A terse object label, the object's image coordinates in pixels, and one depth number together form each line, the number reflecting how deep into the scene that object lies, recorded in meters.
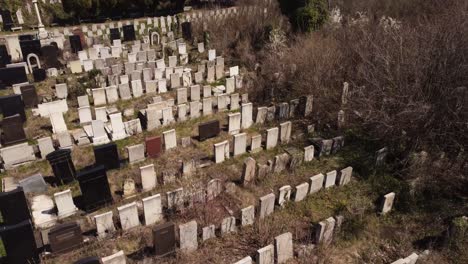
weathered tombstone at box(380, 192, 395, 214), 7.69
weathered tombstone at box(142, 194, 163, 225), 7.20
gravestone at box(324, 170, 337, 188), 8.35
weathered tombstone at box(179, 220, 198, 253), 6.50
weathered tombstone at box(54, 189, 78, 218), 7.33
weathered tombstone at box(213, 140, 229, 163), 9.30
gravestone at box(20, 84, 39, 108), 11.97
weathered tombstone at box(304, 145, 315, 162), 9.32
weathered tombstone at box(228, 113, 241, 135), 10.81
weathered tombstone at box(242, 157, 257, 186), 8.35
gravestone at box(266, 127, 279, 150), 9.99
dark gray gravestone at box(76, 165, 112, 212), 7.48
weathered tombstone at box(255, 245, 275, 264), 6.20
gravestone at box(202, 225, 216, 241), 6.83
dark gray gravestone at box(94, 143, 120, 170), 8.71
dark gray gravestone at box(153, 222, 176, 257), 6.32
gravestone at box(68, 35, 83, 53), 16.56
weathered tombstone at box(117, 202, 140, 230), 6.98
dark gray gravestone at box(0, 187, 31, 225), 7.03
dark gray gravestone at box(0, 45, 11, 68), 14.98
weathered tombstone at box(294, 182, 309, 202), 7.88
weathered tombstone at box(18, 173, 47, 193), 8.13
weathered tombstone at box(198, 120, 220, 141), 10.38
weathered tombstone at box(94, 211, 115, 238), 6.79
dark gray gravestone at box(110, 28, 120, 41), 18.00
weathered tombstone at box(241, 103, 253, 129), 10.95
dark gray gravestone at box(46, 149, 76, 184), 8.36
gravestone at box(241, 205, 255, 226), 7.11
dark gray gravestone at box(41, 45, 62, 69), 15.04
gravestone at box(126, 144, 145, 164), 9.23
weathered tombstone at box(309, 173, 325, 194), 8.11
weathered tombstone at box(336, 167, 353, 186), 8.52
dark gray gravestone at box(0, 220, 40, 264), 6.09
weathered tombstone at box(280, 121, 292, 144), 10.28
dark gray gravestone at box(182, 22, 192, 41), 19.61
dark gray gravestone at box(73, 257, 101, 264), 5.65
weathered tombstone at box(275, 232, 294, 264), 6.34
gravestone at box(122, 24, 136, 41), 19.19
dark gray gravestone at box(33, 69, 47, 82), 13.90
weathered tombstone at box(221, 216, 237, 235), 6.97
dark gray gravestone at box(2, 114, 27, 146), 9.76
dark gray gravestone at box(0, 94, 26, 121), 10.87
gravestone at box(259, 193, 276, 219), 7.27
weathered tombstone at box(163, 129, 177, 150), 9.77
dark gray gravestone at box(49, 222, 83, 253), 6.42
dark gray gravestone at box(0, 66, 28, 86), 13.40
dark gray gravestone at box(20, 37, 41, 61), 15.81
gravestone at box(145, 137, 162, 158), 9.41
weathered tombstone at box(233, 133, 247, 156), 9.62
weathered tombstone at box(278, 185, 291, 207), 7.76
